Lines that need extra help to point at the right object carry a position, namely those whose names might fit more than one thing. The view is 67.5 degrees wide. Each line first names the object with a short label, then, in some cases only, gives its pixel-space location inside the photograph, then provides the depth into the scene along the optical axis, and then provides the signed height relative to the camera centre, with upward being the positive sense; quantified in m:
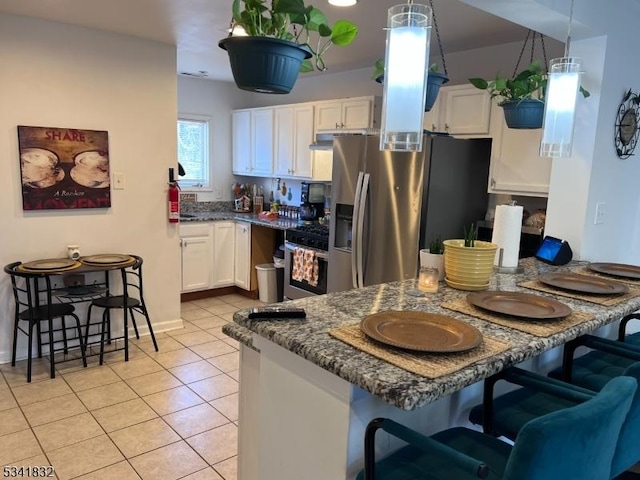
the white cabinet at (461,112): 3.30 +0.48
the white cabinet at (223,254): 4.97 -0.87
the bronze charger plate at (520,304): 1.59 -0.43
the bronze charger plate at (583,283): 1.92 -0.42
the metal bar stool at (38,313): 3.13 -1.00
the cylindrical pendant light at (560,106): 1.97 +0.32
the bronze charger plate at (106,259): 3.42 -0.68
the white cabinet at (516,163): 3.08 +0.13
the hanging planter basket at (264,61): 1.31 +0.31
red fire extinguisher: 3.97 -0.24
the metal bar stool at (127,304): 3.44 -1.00
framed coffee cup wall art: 3.32 -0.03
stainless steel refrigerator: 3.20 -0.14
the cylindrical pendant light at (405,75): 1.30 +0.28
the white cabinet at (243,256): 4.99 -0.88
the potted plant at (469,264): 1.91 -0.34
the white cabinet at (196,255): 4.72 -0.86
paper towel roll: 2.24 -0.24
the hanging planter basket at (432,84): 1.98 +0.39
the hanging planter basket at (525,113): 2.36 +0.35
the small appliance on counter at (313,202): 4.93 -0.29
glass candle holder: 1.92 -0.41
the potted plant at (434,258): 2.07 -0.34
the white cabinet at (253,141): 5.15 +0.33
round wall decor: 2.70 +0.35
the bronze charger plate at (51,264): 3.17 -0.68
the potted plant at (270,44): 1.30 +0.35
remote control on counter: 1.48 -0.43
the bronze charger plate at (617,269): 2.24 -0.40
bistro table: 3.16 -0.73
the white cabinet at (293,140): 4.67 +0.33
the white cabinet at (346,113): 4.06 +0.54
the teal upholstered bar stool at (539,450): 1.00 -0.59
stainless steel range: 4.18 -0.69
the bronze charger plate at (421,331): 1.27 -0.44
